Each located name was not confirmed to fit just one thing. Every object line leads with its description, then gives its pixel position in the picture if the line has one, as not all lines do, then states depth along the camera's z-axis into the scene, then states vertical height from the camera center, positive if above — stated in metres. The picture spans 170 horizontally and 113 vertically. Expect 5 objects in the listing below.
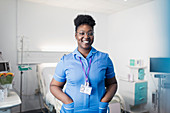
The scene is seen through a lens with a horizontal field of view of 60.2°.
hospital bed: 2.34 -0.67
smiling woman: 1.06 -0.17
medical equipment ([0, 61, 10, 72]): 2.38 -0.20
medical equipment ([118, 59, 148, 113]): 3.19 -0.76
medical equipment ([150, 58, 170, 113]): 2.76 -0.24
